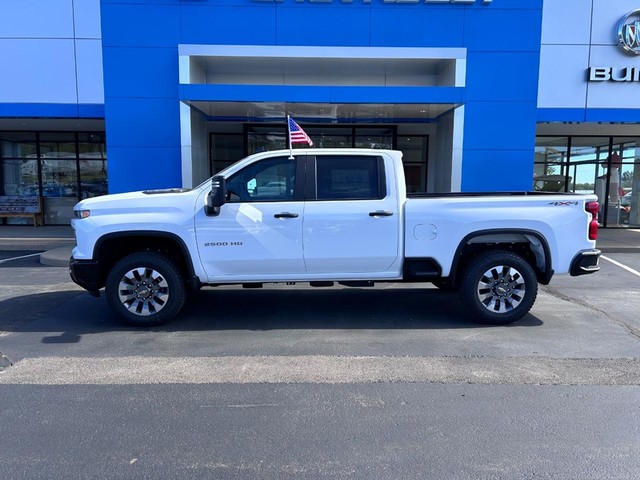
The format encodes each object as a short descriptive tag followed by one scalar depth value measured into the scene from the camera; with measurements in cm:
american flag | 1010
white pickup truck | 561
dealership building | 1177
